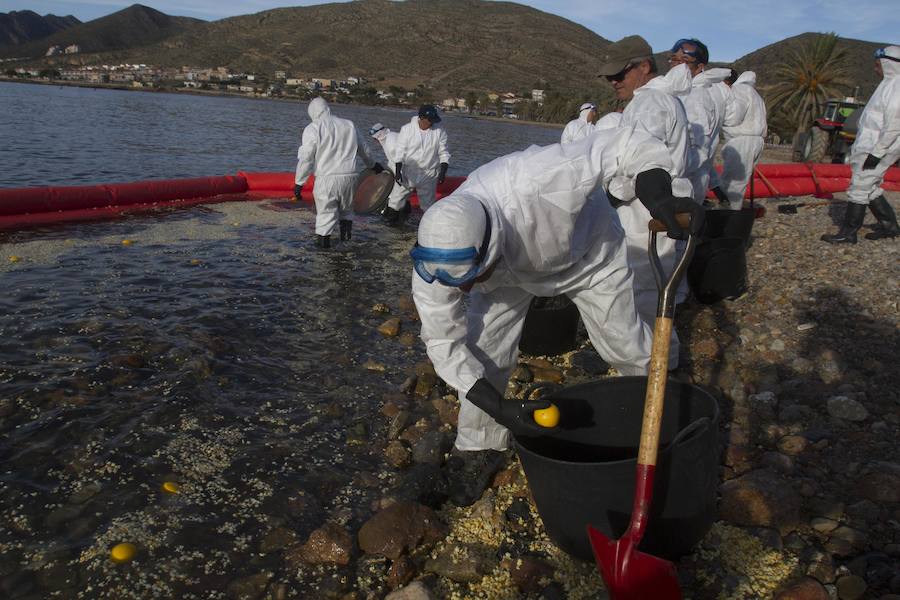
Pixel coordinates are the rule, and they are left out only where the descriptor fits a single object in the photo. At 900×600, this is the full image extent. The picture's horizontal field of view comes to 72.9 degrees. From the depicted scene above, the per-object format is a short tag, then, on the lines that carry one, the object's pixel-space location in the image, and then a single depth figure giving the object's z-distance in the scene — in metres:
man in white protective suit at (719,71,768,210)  6.52
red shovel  1.87
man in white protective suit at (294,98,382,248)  6.85
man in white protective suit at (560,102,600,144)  7.47
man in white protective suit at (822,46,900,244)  5.53
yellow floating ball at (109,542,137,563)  2.34
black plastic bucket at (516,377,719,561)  2.02
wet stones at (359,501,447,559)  2.41
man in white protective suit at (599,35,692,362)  3.69
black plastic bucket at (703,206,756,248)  5.21
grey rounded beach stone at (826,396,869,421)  3.13
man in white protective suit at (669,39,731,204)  4.81
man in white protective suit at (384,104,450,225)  8.29
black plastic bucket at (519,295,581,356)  4.07
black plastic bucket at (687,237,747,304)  4.36
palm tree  32.25
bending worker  2.11
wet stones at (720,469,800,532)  2.43
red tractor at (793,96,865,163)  16.05
